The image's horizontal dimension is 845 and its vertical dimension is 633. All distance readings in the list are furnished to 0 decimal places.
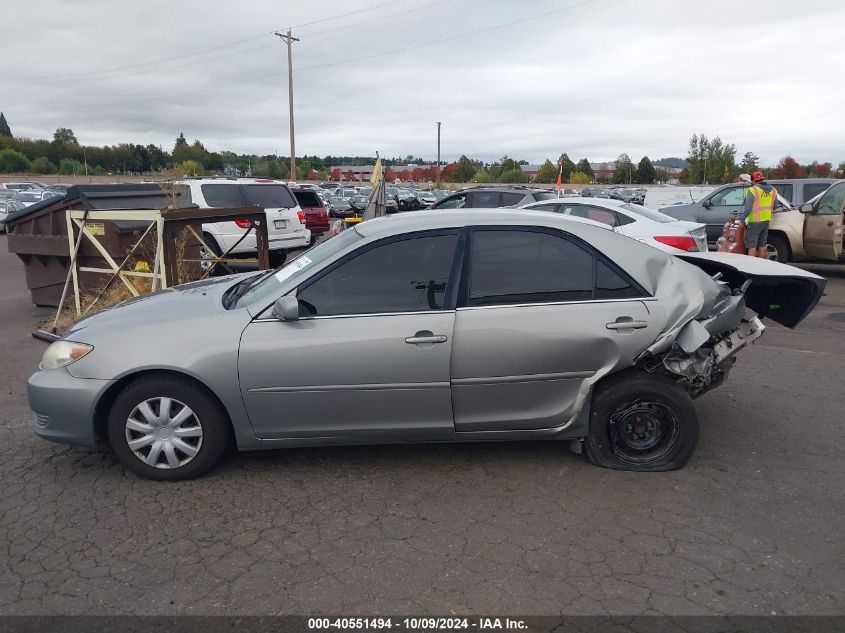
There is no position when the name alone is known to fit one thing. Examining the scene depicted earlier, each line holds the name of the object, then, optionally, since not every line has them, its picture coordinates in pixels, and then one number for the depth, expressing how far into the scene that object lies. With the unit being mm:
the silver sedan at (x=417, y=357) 3961
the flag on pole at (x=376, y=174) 14016
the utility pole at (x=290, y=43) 43156
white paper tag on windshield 4457
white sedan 9859
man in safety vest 11711
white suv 12695
